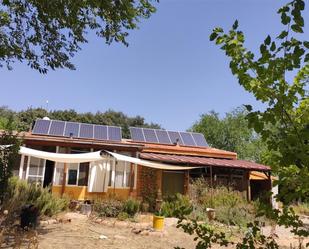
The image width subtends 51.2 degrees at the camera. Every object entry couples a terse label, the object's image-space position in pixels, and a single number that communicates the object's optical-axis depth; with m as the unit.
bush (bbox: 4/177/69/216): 11.11
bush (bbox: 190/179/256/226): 13.12
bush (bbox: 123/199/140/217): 13.41
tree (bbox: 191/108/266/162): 39.29
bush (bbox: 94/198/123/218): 13.10
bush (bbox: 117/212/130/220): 12.59
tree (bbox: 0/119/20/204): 10.94
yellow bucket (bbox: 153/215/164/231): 10.54
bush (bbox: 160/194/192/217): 13.67
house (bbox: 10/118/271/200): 15.79
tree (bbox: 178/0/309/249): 1.58
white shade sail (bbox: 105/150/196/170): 14.66
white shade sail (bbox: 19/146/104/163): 13.51
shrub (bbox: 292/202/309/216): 16.92
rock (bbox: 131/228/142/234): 10.08
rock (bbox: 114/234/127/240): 9.13
